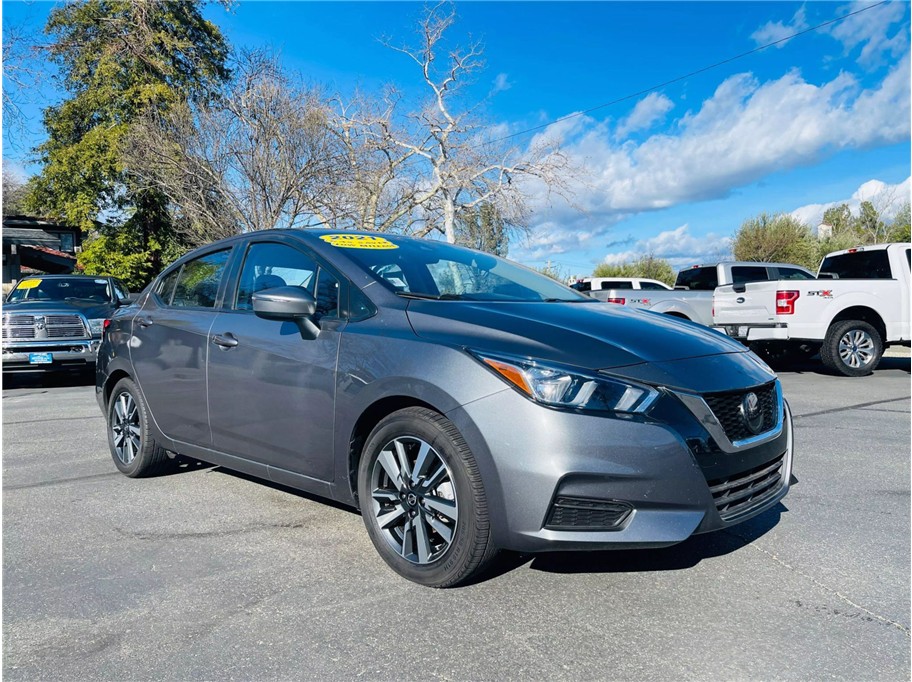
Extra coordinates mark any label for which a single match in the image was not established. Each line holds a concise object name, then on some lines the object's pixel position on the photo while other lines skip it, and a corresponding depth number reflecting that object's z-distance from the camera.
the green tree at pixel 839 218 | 36.69
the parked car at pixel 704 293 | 14.79
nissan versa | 2.72
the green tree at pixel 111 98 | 25.00
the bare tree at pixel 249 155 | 20.75
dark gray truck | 10.39
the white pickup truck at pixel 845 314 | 11.14
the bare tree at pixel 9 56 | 16.05
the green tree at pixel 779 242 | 32.25
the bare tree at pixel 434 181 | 23.31
